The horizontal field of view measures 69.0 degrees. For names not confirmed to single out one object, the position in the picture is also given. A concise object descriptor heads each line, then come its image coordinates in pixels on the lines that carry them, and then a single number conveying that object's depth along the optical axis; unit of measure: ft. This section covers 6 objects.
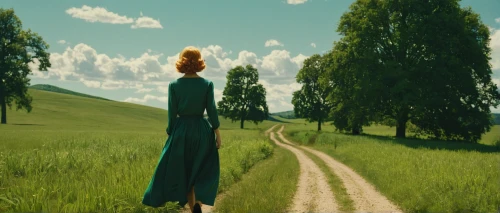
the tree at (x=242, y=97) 217.36
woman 19.90
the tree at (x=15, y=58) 150.51
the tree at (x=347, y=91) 101.04
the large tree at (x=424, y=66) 90.74
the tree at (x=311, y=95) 179.52
